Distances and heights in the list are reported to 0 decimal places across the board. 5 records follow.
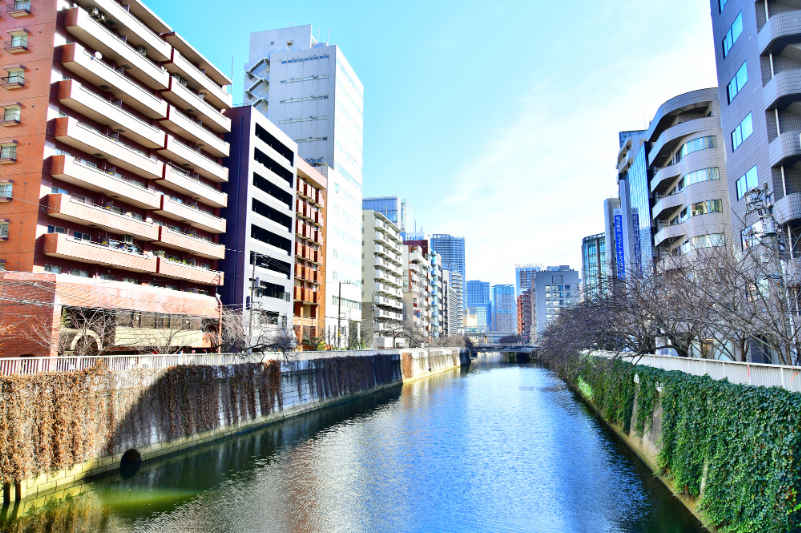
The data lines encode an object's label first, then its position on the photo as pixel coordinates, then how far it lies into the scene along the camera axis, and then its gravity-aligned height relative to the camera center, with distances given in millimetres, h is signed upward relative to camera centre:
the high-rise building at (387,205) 163250 +40570
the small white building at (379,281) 100812 +11626
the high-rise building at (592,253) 183500 +29559
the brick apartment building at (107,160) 34969 +13523
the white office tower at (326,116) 81688 +34530
